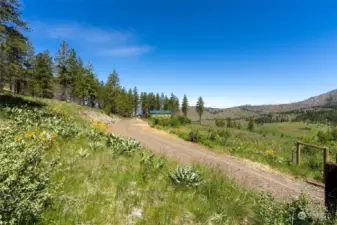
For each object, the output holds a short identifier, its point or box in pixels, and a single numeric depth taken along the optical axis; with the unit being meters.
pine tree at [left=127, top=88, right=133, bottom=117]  82.70
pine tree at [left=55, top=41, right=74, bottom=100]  42.21
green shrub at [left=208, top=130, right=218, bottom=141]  18.22
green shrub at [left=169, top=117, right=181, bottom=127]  34.47
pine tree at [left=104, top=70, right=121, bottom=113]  66.06
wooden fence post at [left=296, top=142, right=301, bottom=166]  10.66
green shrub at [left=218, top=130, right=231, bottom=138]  28.78
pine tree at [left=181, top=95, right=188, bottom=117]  102.94
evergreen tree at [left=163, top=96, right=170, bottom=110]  105.00
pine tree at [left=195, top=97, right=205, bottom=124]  99.38
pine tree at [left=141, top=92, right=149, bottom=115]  98.94
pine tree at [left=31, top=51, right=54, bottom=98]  45.28
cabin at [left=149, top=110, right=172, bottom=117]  81.41
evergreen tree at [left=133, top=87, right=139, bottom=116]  95.25
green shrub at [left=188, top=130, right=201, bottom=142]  18.47
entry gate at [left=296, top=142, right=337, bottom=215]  3.61
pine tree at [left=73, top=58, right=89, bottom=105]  52.48
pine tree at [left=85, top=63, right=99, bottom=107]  55.47
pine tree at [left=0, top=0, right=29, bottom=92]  16.66
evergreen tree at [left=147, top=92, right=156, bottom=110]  100.24
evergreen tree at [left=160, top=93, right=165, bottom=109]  107.62
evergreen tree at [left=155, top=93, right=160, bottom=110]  103.81
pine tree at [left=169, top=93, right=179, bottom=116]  105.00
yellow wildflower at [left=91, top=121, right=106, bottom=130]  11.57
